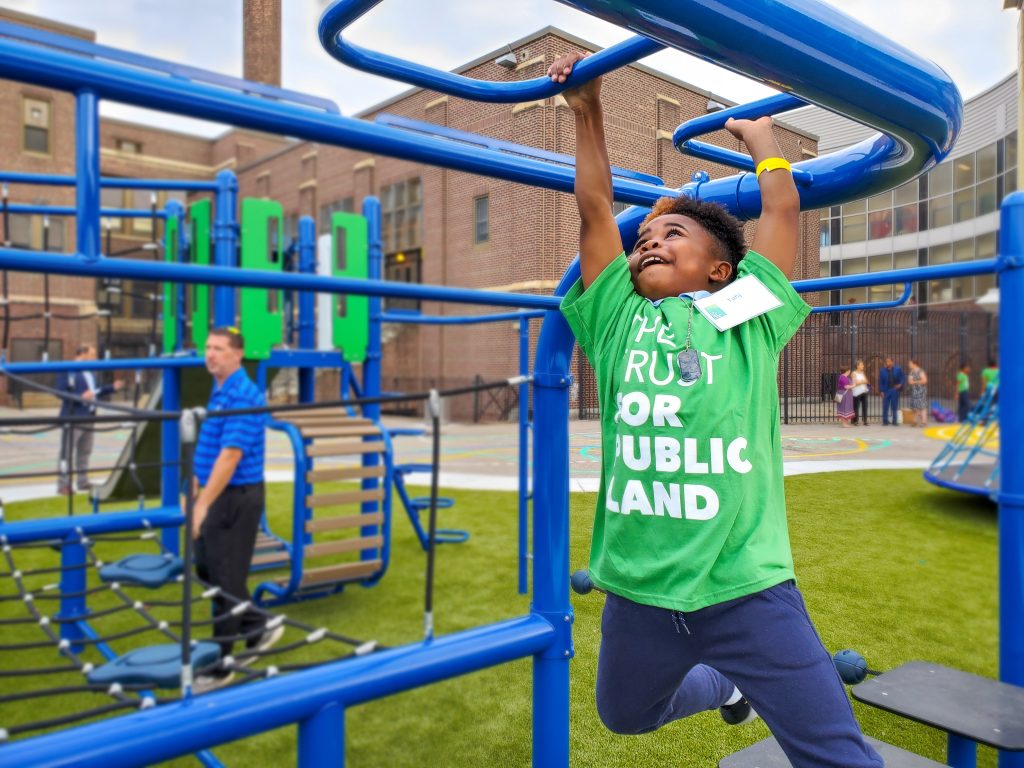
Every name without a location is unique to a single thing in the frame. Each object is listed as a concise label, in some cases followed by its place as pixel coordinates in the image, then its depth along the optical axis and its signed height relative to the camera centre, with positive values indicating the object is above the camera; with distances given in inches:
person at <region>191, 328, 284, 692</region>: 119.8 -18.6
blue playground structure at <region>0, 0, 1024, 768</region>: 28.7 +11.7
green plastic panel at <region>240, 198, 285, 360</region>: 185.2 +21.1
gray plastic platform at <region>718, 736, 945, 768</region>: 56.0 -29.6
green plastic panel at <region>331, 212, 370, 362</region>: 194.7 +28.7
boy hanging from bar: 42.6 -4.9
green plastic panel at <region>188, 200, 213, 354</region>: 199.6 +34.1
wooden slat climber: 145.3 -25.0
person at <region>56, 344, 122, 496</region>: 272.5 -20.7
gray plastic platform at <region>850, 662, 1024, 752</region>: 54.2 -26.4
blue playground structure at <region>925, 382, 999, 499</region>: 216.8 -30.2
